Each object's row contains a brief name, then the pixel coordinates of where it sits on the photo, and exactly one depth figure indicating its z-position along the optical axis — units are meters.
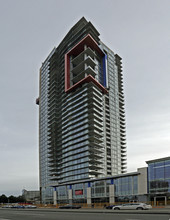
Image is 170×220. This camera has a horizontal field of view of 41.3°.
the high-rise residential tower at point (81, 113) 109.38
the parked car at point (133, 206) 37.09
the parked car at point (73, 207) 52.75
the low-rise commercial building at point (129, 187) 55.38
